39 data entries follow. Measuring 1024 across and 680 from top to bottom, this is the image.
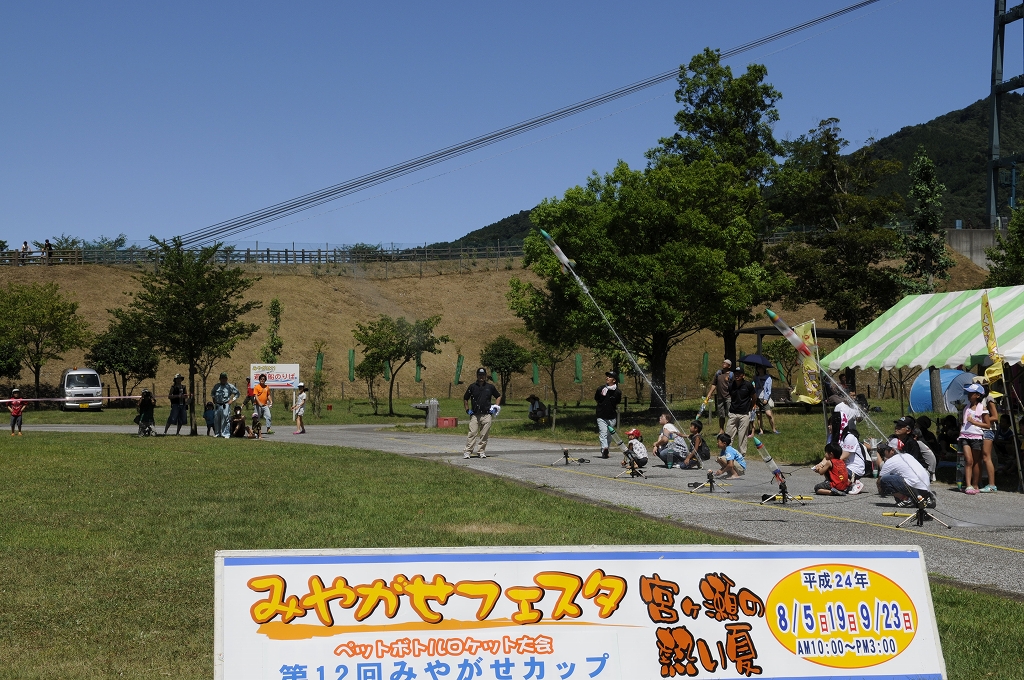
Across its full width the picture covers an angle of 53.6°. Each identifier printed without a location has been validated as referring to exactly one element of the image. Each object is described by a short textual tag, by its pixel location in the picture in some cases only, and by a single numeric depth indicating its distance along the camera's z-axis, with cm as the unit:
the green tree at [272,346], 5612
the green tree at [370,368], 5012
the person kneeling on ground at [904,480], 1357
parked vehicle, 5144
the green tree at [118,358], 5688
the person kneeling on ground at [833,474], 1545
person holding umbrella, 2666
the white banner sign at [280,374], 5009
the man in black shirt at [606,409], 2128
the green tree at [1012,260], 4609
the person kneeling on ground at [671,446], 2014
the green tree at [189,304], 3158
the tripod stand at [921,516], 1240
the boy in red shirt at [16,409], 2906
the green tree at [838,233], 4459
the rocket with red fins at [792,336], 1759
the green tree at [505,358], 6028
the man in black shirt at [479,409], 2216
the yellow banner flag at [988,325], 1638
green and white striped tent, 1781
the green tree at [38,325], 5459
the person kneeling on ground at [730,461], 1794
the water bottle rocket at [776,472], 1444
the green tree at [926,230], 5094
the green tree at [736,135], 3990
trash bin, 3594
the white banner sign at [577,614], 466
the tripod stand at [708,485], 1598
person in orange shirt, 3170
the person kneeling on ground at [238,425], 2973
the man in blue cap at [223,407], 2911
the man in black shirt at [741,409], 2012
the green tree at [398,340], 4838
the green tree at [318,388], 4882
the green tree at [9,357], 5403
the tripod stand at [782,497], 1442
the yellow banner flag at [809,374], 1931
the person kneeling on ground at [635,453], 1869
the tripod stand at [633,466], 1854
